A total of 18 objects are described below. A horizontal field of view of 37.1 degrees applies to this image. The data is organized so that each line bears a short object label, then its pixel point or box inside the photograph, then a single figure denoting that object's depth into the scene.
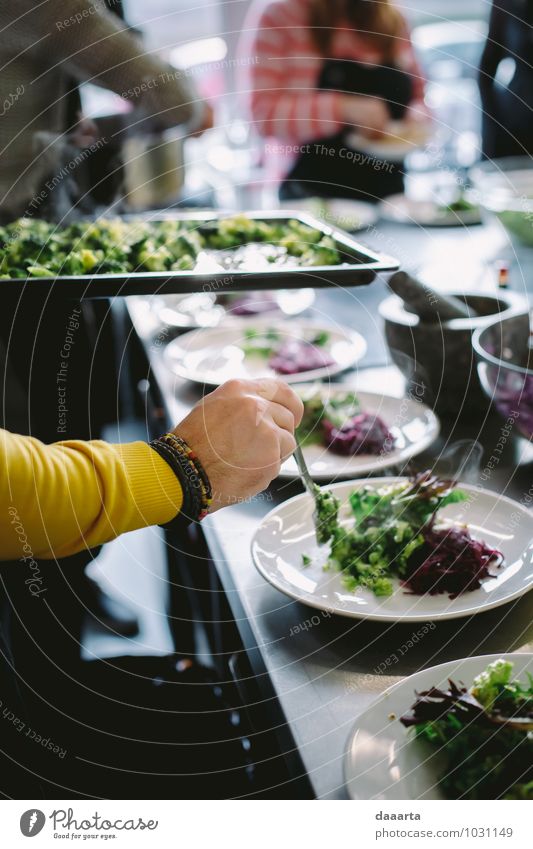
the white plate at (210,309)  1.36
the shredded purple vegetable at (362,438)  0.90
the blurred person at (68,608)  0.62
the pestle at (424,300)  0.95
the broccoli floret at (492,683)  0.52
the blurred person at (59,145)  0.99
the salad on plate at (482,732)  0.48
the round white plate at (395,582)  0.63
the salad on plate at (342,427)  0.90
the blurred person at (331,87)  2.13
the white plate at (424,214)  1.77
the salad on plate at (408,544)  0.65
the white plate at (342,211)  1.62
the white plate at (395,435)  0.86
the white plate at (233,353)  1.12
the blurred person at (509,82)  2.21
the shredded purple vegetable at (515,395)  0.81
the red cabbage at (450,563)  0.65
